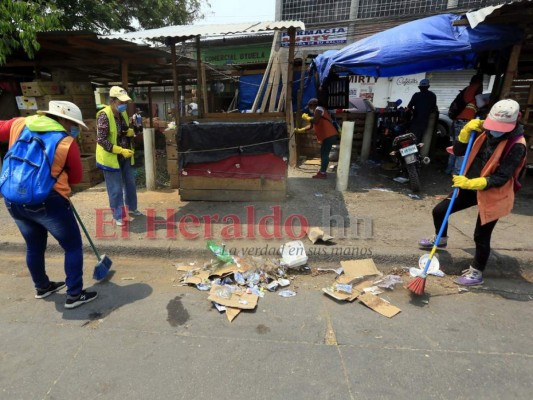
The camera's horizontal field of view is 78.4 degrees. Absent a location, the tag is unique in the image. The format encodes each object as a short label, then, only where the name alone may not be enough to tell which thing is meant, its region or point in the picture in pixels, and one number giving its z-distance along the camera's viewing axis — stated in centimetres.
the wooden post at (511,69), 535
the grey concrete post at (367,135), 814
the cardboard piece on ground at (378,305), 287
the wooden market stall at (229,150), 481
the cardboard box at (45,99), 744
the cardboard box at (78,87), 788
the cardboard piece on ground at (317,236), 396
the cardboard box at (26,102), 749
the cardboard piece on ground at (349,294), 308
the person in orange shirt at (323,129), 645
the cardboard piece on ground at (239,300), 294
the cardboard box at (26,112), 763
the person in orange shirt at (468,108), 609
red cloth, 497
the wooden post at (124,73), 635
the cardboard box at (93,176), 710
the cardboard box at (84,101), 802
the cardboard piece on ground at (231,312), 281
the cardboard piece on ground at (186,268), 364
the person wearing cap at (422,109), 669
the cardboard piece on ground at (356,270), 340
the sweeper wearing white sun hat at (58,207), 262
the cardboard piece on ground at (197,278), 334
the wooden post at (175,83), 504
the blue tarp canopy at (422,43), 530
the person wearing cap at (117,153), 407
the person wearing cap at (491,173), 289
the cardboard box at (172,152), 621
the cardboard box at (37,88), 729
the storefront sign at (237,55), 1404
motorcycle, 589
